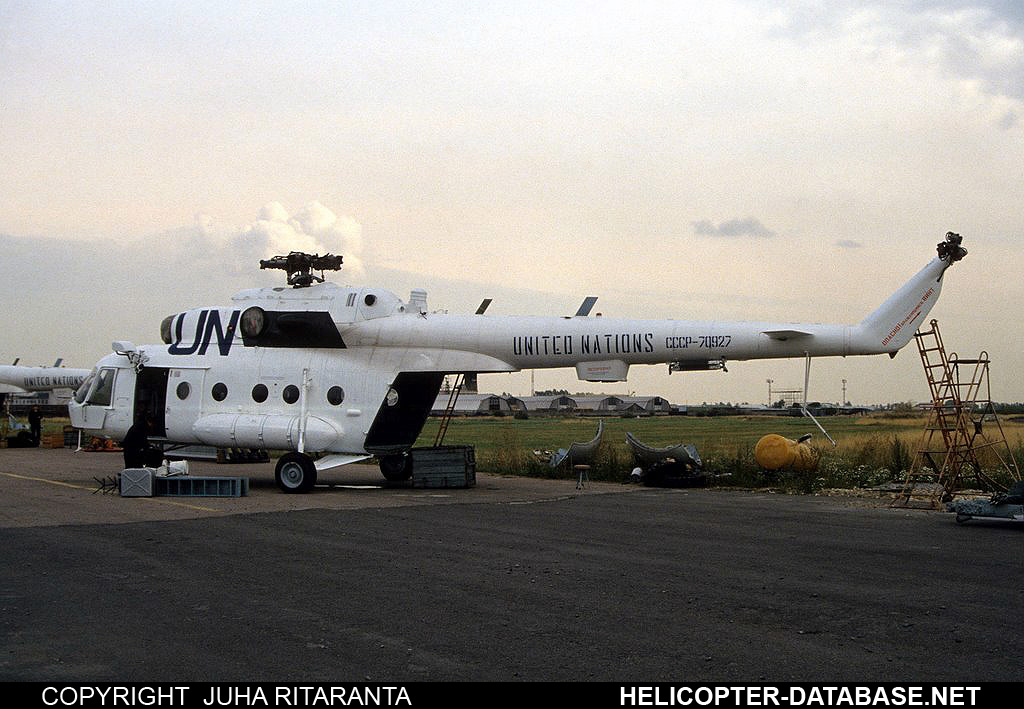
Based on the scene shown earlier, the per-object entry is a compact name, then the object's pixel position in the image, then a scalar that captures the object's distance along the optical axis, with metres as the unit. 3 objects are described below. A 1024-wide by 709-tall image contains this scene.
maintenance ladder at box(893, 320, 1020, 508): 17.28
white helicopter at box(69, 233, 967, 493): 19.73
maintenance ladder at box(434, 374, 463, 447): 22.30
